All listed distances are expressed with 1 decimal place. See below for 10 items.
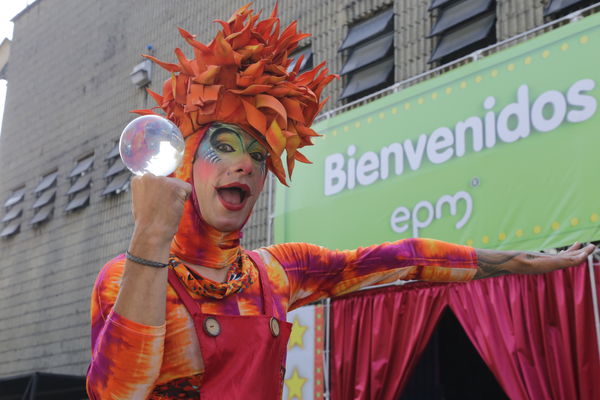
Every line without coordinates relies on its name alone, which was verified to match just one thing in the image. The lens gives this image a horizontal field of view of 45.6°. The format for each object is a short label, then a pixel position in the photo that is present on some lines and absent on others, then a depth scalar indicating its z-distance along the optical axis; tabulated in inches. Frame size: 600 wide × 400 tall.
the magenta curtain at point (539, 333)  210.5
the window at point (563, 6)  257.1
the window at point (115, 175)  502.3
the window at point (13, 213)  627.8
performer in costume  73.4
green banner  214.4
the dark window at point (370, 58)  342.0
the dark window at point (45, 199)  588.4
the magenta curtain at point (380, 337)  259.0
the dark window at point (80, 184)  551.5
